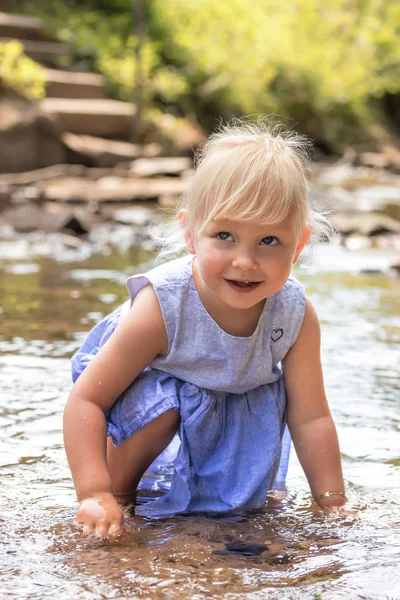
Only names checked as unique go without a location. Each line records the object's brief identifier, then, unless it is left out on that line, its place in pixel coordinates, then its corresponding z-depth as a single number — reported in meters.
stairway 12.10
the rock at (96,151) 11.03
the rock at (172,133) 13.92
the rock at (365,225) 7.91
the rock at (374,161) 17.39
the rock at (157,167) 10.59
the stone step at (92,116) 11.94
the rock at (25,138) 10.19
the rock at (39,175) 8.84
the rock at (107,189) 8.72
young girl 1.90
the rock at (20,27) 14.19
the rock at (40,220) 7.25
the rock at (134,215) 7.96
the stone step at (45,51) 13.84
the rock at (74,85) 12.86
